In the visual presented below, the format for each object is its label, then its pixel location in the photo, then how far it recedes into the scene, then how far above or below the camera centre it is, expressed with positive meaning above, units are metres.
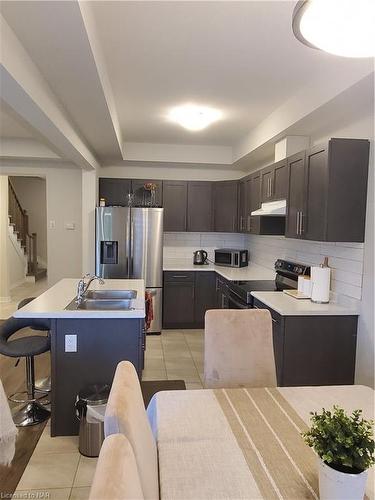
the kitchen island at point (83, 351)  2.43 -0.86
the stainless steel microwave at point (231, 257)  5.23 -0.42
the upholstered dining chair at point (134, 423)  0.88 -0.51
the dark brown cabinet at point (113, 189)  5.22 +0.55
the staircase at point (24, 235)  8.27 -0.26
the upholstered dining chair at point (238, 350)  1.86 -0.63
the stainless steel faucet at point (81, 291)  2.67 -0.49
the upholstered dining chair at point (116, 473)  0.63 -0.46
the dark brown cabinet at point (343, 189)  2.65 +0.32
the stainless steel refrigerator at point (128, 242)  4.64 -0.19
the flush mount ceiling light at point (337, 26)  1.10 +0.68
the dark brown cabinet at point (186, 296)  4.93 -0.94
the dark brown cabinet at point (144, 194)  5.25 +0.48
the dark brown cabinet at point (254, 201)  4.25 +0.35
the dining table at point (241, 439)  1.00 -0.72
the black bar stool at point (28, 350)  2.55 -0.90
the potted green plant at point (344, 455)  0.88 -0.55
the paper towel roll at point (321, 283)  2.91 -0.43
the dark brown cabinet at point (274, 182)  3.48 +0.51
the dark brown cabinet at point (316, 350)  2.71 -0.91
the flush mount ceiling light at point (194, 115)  3.53 +1.17
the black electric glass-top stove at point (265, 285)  3.50 -0.59
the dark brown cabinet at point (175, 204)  5.29 +0.35
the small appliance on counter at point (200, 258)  5.42 -0.45
